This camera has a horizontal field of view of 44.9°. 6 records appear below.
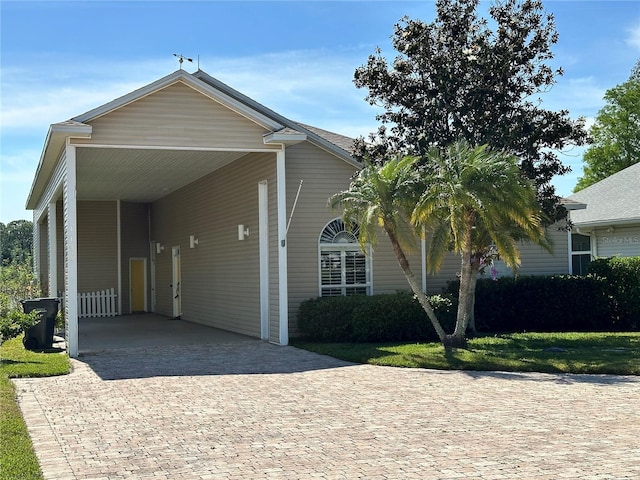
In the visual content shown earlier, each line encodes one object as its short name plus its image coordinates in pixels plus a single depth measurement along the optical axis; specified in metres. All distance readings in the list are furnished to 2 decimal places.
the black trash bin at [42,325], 15.34
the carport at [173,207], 14.43
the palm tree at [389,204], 13.38
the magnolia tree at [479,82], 14.59
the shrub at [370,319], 15.44
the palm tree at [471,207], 12.43
